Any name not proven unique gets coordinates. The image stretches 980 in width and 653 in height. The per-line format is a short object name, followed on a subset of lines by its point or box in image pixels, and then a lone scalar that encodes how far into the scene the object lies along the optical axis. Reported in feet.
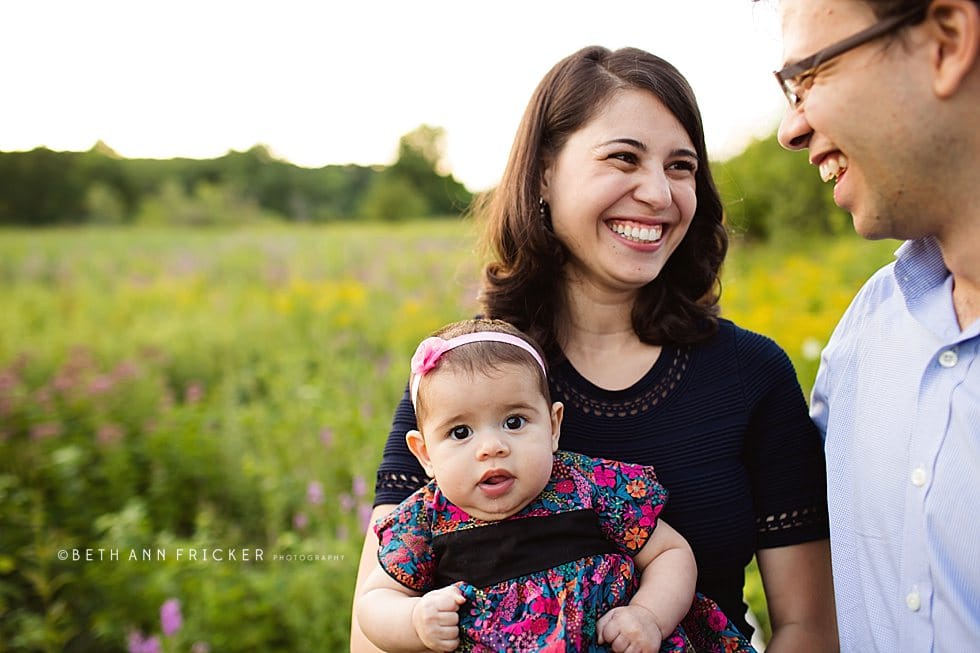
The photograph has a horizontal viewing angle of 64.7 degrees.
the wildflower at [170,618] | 9.25
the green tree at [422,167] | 61.73
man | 4.65
